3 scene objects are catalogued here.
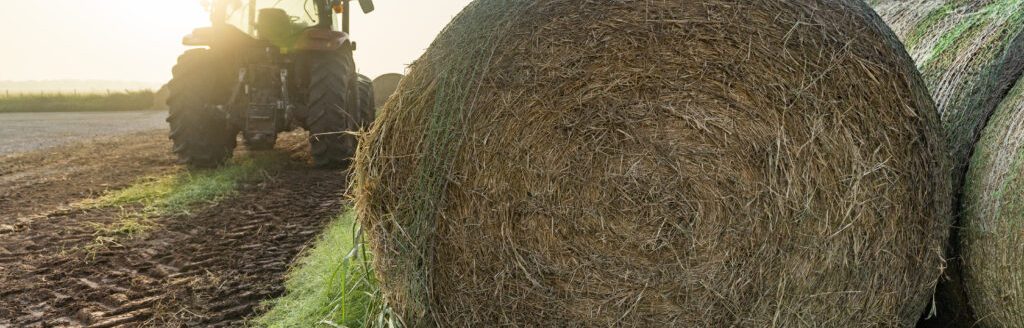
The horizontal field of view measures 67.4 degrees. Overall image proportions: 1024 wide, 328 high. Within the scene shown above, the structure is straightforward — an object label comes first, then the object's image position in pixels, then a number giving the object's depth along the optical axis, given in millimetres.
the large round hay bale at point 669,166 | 2434
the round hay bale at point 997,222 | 2375
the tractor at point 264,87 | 6789
